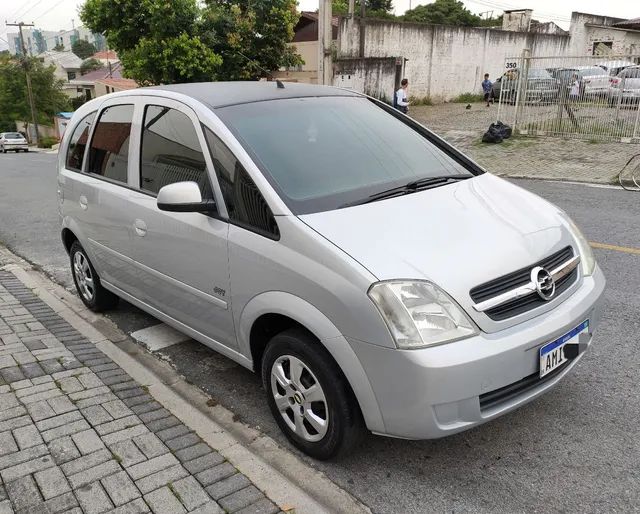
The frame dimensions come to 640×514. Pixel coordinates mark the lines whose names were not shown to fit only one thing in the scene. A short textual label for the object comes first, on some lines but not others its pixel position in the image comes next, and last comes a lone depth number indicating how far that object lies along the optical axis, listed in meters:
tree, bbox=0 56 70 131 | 54.94
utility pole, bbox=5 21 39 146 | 52.03
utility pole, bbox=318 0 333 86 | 15.55
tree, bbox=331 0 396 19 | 43.63
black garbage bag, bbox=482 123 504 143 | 14.68
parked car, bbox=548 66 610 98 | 13.16
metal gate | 13.02
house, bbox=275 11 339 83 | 22.98
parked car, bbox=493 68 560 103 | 14.13
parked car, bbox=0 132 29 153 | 39.94
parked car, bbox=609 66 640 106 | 12.77
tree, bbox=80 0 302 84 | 18.36
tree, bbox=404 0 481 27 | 56.71
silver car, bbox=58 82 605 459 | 2.33
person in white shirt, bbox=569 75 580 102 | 13.58
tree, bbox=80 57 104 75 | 80.44
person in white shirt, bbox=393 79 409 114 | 16.62
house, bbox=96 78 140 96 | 48.62
